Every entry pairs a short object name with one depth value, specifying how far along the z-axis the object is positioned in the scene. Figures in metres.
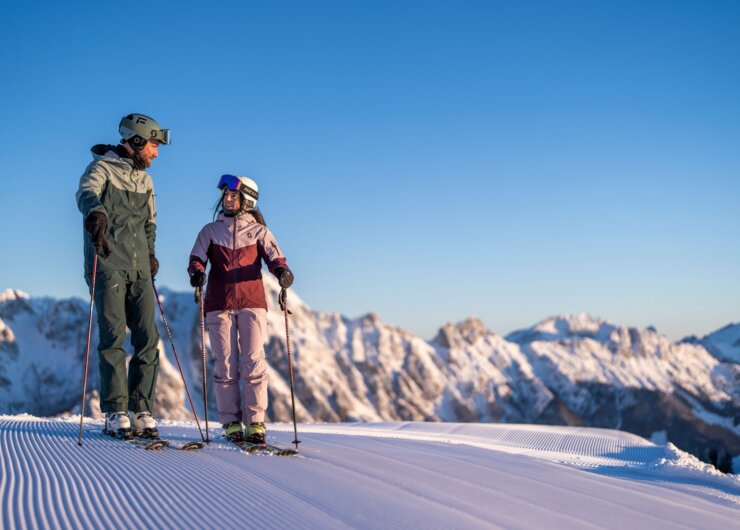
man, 7.23
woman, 7.64
